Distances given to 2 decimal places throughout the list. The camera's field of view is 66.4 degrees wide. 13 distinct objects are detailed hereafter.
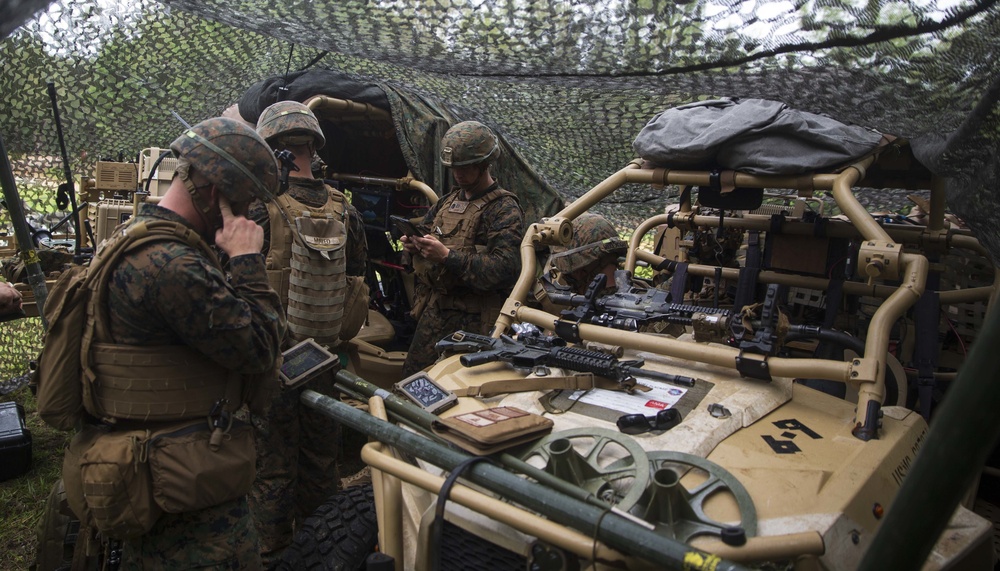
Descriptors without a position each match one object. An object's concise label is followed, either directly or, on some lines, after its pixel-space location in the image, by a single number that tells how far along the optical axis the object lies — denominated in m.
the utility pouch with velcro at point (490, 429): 2.00
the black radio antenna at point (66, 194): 4.66
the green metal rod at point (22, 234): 2.99
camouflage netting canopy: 1.84
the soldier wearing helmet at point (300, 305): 3.46
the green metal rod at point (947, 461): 0.96
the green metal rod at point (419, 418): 1.78
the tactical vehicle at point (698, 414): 1.80
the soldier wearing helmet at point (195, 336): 2.12
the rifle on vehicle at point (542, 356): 2.66
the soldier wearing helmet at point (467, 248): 4.20
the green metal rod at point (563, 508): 1.48
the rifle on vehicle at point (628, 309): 2.93
